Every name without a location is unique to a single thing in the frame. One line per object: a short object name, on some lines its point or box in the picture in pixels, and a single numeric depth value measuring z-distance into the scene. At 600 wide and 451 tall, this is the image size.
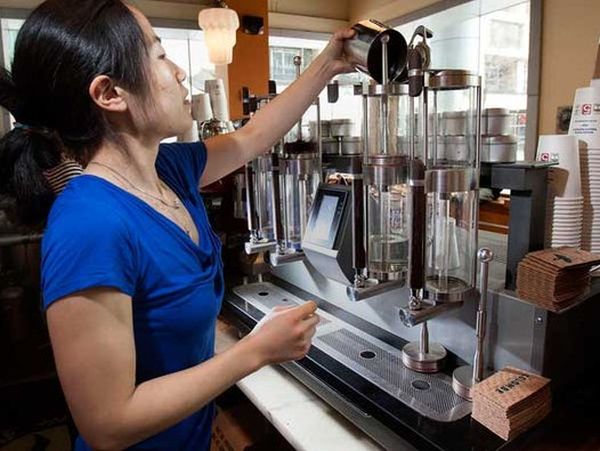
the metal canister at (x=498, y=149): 1.04
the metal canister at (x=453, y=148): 1.08
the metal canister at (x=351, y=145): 1.50
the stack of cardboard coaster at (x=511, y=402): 0.86
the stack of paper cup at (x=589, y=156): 1.05
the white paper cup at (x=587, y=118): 1.06
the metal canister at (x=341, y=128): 1.56
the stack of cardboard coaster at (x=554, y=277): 0.90
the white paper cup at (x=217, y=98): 2.28
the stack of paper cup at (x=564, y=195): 1.03
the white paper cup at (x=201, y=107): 2.22
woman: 0.62
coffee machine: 0.97
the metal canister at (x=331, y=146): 1.55
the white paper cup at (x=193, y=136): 1.95
